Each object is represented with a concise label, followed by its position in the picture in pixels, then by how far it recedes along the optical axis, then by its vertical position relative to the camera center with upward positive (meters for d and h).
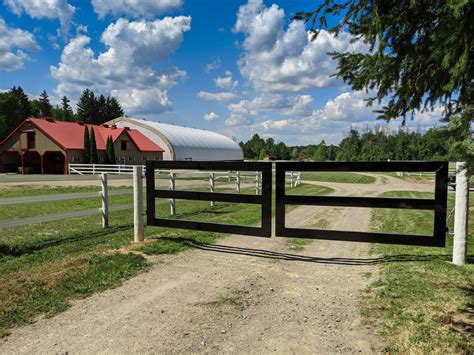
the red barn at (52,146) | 41.22 +1.26
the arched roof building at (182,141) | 55.84 +2.72
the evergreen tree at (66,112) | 93.67 +12.50
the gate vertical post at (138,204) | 7.05 -0.94
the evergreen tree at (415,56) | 2.97 +1.13
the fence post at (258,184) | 16.94 -1.36
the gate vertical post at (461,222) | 5.40 -1.02
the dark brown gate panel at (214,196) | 6.03 -0.72
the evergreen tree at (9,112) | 67.57 +8.71
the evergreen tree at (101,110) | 104.35 +13.60
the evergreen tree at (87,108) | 101.88 +13.93
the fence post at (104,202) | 8.56 -1.08
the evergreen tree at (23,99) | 80.85 +13.11
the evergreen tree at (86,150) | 41.64 +0.77
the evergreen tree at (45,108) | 97.69 +13.35
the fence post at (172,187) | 10.91 -0.96
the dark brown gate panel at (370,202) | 5.23 -0.70
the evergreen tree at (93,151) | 41.56 +0.66
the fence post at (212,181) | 12.97 -0.90
